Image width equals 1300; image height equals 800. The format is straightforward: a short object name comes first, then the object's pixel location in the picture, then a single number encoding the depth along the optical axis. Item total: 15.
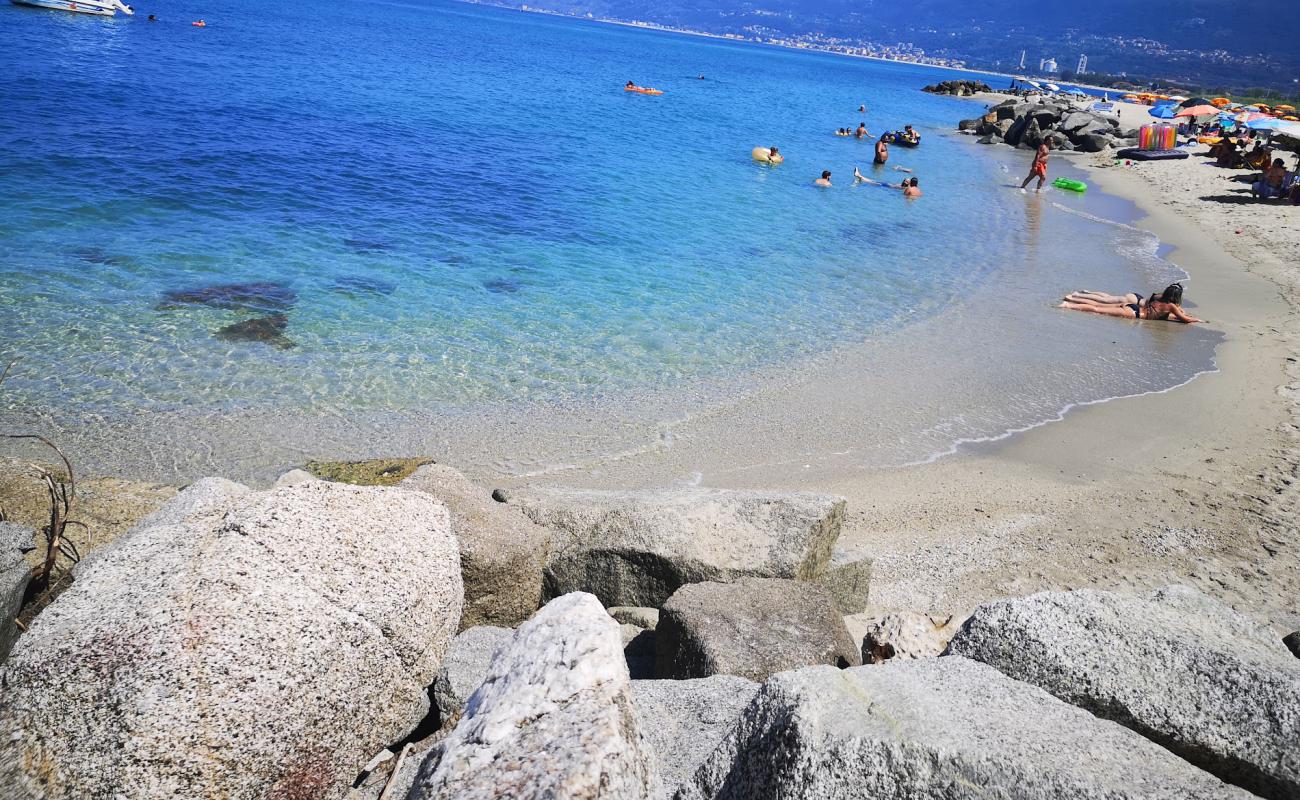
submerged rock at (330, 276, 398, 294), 14.01
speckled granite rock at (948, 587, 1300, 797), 3.15
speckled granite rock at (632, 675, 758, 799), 3.19
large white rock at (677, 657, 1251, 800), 2.39
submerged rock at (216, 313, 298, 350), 11.49
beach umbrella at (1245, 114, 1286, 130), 31.86
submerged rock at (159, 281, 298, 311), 12.63
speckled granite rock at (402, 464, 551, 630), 4.73
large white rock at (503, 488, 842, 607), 5.50
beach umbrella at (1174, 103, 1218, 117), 46.47
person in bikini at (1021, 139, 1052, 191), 29.22
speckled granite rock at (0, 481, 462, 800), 2.79
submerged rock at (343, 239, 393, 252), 16.38
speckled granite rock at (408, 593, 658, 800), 2.47
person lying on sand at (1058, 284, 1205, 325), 15.62
